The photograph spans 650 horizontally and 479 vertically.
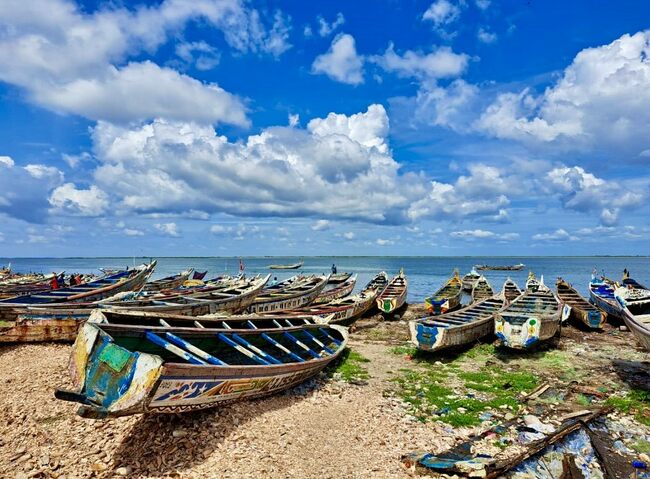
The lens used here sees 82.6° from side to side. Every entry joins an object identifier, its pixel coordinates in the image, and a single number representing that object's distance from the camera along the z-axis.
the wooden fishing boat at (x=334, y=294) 32.29
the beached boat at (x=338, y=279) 43.24
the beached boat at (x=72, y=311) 14.74
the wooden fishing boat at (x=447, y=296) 22.75
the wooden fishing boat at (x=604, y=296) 24.91
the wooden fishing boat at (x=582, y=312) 21.48
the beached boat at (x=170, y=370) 6.64
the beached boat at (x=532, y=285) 31.07
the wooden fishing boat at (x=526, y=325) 15.27
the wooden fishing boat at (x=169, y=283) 34.66
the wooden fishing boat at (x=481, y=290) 35.53
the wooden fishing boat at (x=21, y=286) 30.19
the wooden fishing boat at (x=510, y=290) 30.62
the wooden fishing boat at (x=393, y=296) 25.40
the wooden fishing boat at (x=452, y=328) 15.14
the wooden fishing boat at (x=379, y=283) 33.12
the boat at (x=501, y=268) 123.46
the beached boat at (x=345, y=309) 21.06
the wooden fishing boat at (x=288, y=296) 24.71
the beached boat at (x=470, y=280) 44.69
